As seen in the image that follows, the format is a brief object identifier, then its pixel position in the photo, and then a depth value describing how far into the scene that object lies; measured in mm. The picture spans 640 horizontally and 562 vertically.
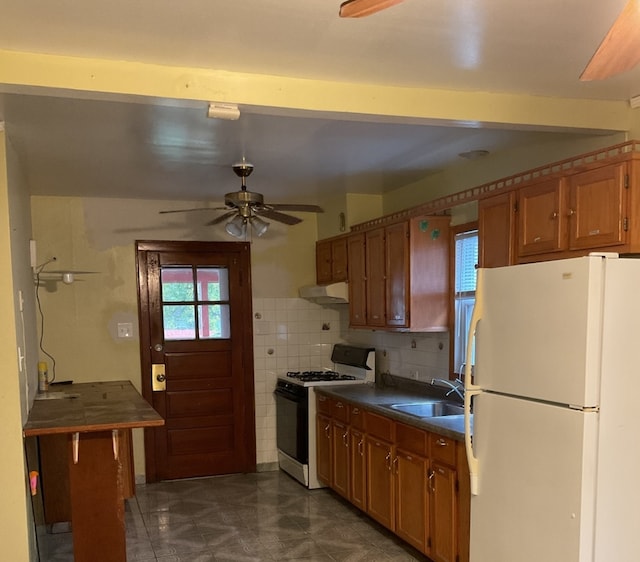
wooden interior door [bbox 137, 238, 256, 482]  5176
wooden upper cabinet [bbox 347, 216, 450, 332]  3975
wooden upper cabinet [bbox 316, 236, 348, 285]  5071
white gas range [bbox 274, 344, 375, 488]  4863
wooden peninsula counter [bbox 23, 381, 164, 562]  3078
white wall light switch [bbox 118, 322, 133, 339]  5086
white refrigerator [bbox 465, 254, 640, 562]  2096
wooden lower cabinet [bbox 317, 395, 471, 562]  3025
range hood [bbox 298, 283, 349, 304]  4984
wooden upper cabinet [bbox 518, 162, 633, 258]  2406
